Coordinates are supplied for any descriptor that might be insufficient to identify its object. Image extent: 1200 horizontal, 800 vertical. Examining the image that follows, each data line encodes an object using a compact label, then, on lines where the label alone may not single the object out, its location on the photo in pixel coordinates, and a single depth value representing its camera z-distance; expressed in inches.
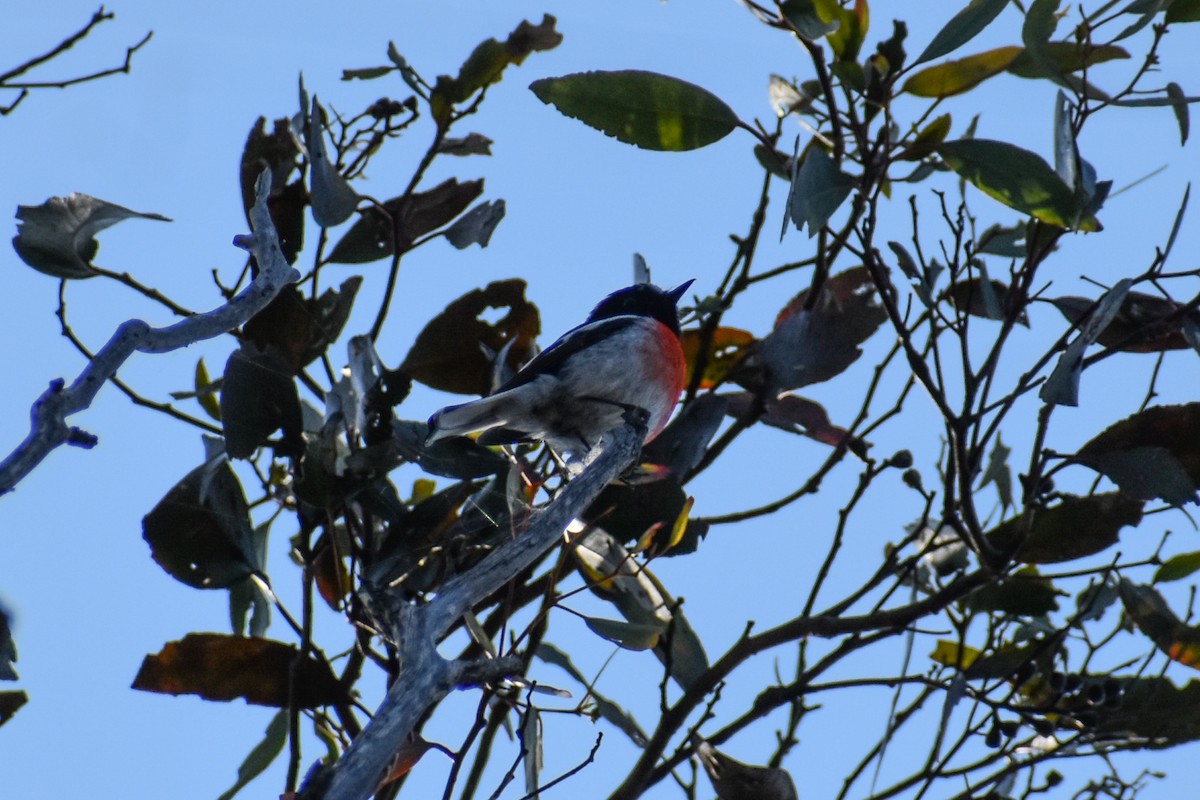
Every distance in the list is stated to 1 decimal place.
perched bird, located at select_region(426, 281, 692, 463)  301.1
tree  226.5
